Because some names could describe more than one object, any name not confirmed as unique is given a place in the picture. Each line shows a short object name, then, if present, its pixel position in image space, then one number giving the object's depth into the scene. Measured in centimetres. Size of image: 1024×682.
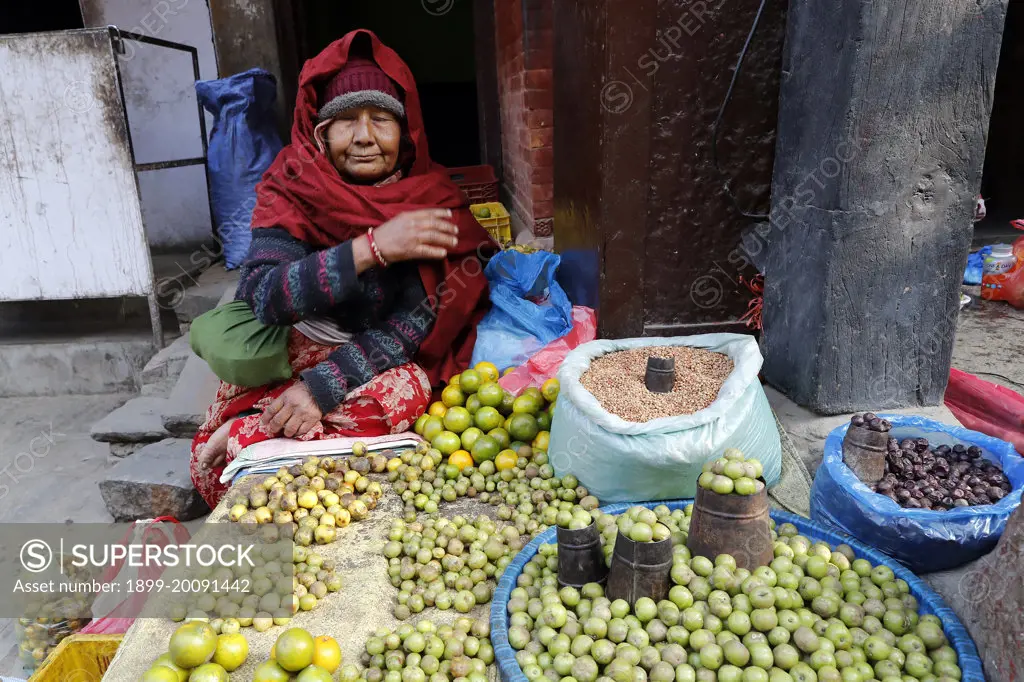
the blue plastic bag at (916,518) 177
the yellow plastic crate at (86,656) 207
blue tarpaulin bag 517
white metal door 446
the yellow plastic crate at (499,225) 469
